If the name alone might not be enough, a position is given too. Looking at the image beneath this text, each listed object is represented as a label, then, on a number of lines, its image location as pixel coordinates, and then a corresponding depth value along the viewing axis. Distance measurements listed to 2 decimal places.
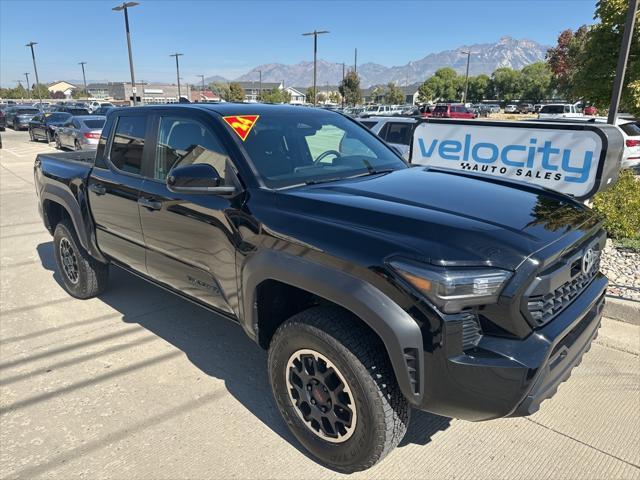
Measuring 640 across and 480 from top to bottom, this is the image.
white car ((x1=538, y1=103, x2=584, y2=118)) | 33.12
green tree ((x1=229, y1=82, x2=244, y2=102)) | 78.44
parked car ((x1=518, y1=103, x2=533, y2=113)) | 68.81
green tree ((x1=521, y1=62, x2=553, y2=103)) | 85.25
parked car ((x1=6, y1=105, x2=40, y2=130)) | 35.66
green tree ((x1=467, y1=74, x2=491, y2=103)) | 95.38
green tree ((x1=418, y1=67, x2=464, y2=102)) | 96.75
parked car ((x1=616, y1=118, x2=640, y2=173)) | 12.34
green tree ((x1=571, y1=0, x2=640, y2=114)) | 11.01
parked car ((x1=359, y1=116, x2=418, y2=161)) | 10.70
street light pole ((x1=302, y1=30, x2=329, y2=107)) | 37.20
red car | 34.34
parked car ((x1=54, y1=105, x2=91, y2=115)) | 30.38
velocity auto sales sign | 5.18
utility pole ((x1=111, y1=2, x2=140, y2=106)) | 26.78
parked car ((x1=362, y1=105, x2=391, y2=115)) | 49.28
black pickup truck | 1.99
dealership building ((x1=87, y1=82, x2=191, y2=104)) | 101.43
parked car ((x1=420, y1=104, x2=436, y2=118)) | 35.80
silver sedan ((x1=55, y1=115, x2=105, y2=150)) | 15.98
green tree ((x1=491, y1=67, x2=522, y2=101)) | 89.62
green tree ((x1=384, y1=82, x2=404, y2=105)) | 93.75
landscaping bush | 5.81
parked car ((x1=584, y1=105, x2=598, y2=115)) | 35.34
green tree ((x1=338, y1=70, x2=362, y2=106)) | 68.00
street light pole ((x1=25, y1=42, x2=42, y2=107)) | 52.10
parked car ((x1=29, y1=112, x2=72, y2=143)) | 23.42
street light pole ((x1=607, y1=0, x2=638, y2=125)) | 6.58
